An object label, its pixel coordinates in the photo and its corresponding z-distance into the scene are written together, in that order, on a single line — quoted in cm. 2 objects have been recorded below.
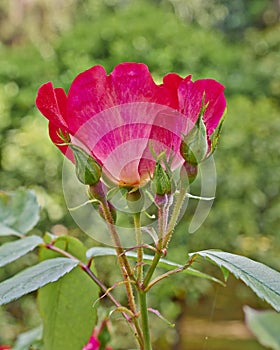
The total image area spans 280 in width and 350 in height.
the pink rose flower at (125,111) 30
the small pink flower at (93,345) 47
